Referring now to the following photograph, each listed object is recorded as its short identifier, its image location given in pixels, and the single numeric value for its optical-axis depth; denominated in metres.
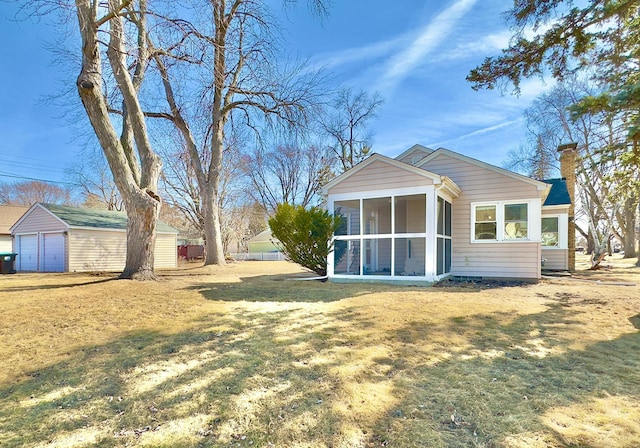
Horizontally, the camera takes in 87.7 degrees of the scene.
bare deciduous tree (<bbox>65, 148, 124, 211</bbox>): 32.50
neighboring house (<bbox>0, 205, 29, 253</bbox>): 23.73
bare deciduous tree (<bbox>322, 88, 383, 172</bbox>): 24.86
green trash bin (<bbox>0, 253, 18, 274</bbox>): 14.87
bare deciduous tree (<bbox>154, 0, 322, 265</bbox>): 9.08
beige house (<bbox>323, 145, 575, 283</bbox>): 8.98
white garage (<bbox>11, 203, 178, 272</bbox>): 15.58
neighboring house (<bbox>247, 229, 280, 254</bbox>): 41.56
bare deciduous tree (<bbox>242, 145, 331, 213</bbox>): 28.86
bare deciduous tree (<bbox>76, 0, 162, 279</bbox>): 7.89
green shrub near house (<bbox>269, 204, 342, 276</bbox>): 9.21
